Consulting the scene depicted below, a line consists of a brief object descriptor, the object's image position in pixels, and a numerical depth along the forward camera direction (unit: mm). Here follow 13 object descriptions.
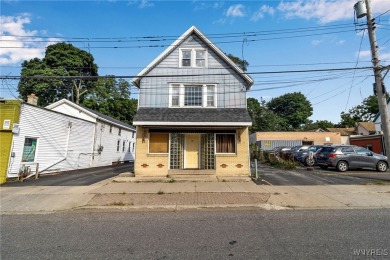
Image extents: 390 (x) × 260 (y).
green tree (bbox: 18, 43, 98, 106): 32875
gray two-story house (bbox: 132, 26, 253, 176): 13281
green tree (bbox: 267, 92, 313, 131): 76562
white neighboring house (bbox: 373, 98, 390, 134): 36244
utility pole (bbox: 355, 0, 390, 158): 10984
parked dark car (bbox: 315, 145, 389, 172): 15977
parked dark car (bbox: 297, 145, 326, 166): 19875
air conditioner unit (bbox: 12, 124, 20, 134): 12836
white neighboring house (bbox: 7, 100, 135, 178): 13758
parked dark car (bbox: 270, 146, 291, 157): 25016
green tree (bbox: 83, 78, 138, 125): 39344
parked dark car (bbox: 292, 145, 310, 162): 22156
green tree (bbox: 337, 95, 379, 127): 62469
